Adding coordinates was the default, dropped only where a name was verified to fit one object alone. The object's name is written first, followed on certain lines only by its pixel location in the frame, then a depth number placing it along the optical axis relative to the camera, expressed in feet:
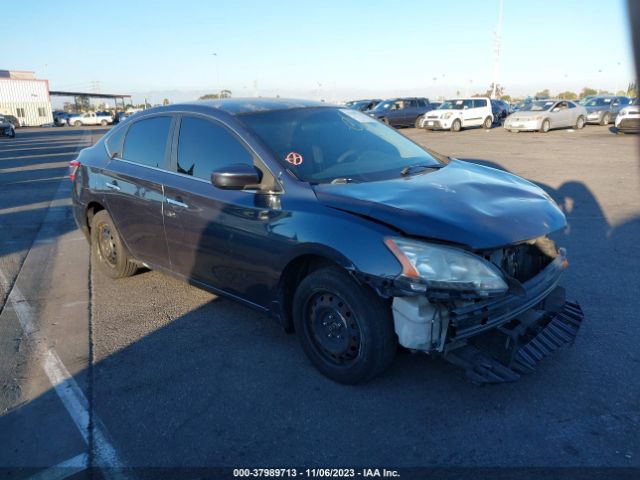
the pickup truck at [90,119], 194.87
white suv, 93.20
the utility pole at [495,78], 161.38
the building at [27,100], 214.69
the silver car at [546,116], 83.87
